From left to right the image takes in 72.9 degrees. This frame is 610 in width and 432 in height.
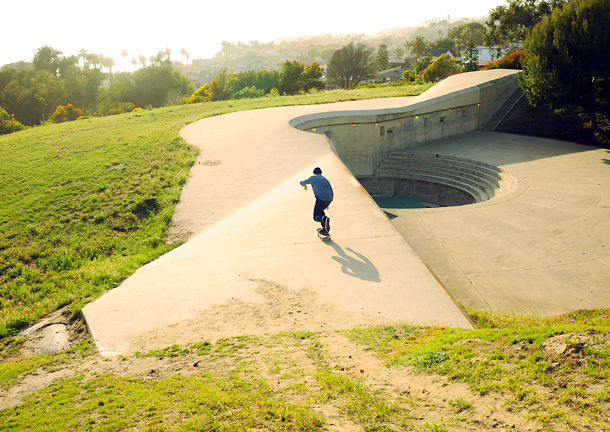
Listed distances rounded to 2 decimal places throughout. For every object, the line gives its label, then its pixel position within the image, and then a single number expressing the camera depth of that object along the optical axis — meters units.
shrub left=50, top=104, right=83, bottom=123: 60.56
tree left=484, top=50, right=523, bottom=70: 32.48
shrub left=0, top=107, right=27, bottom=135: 45.84
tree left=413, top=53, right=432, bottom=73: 92.44
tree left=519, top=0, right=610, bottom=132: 19.34
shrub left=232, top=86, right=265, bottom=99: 70.49
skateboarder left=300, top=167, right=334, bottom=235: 9.04
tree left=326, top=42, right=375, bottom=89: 76.38
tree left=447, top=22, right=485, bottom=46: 162.45
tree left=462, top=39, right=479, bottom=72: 46.00
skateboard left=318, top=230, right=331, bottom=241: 9.20
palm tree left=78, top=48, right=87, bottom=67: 176.21
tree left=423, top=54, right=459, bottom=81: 50.03
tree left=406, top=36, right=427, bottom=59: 137.50
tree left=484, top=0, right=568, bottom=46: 52.87
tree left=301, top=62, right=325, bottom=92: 69.25
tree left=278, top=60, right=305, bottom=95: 69.62
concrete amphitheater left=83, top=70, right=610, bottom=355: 7.00
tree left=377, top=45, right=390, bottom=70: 129.82
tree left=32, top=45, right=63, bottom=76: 89.50
